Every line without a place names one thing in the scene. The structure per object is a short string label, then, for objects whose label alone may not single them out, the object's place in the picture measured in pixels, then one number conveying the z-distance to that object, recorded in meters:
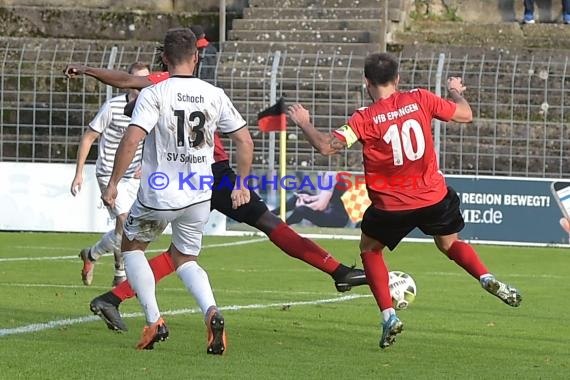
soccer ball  19.22
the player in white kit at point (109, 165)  25.22
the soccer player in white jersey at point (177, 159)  16.77
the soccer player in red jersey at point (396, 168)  18.08
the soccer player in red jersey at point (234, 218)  18.39
